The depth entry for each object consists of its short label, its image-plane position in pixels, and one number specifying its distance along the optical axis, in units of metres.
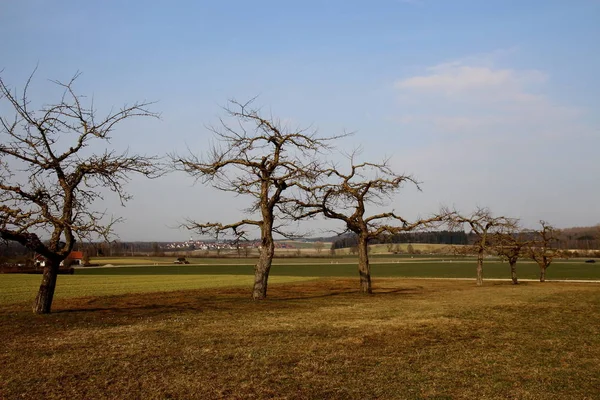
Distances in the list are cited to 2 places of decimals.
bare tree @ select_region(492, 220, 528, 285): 44.37
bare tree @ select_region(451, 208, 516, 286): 43.50
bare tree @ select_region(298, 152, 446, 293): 28.61
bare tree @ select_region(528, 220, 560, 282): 48.56
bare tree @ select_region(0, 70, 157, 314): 16.58
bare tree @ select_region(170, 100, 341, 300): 24.84
